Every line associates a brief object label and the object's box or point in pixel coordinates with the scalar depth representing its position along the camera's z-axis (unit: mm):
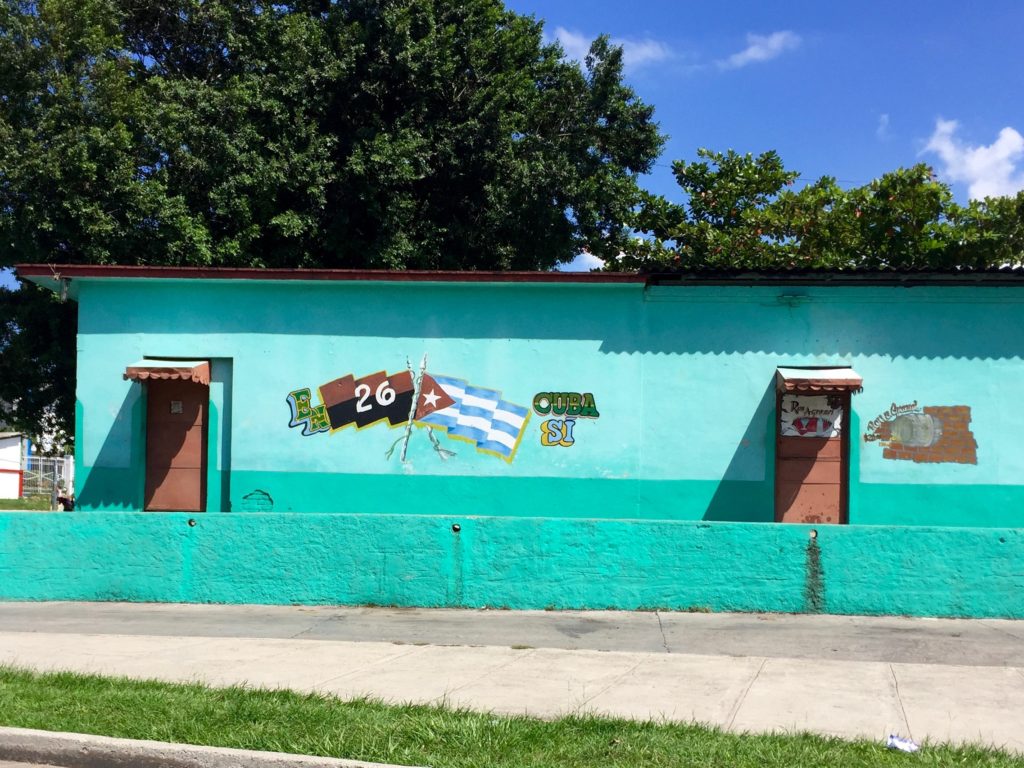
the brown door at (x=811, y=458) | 12531
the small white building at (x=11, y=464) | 38969
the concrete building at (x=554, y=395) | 12383
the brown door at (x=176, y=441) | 13203
